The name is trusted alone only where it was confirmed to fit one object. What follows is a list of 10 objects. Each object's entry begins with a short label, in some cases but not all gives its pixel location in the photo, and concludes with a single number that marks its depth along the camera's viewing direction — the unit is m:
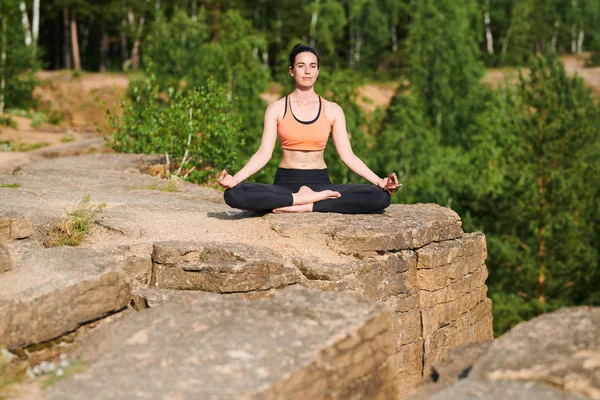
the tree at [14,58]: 30.08
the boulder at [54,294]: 5.52
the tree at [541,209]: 21.44
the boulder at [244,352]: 4.49
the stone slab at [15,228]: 7.16
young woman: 8.24
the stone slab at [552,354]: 4.53
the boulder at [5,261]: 6.12
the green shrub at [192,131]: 14.67
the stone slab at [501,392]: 4.43
